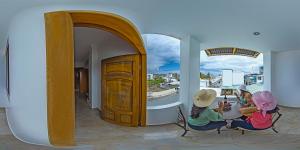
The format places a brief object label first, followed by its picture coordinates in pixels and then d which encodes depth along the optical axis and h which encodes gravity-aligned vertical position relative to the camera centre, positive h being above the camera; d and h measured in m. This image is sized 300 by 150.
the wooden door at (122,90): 4.37 -0.42
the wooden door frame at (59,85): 2.49 -0.16
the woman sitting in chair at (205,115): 3.36 -0.78
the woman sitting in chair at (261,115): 3.38 -0.79
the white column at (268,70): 6.46 +0.12
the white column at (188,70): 4.70 +0.10
